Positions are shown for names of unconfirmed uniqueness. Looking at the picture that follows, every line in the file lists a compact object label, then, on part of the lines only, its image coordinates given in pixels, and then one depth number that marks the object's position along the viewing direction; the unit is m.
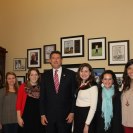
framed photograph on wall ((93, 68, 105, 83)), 2.76
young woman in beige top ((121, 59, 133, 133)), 1.93
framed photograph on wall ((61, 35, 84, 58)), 2.93
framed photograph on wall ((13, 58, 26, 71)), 3.39
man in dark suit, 2.19
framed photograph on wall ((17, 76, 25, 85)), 3.37
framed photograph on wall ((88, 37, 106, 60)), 2.76
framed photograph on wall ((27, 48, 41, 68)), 3.25
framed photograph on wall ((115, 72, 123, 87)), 2.63
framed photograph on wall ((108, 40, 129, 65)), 2.63
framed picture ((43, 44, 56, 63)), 3.15
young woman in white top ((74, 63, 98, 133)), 2.06
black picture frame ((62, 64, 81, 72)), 2.95
